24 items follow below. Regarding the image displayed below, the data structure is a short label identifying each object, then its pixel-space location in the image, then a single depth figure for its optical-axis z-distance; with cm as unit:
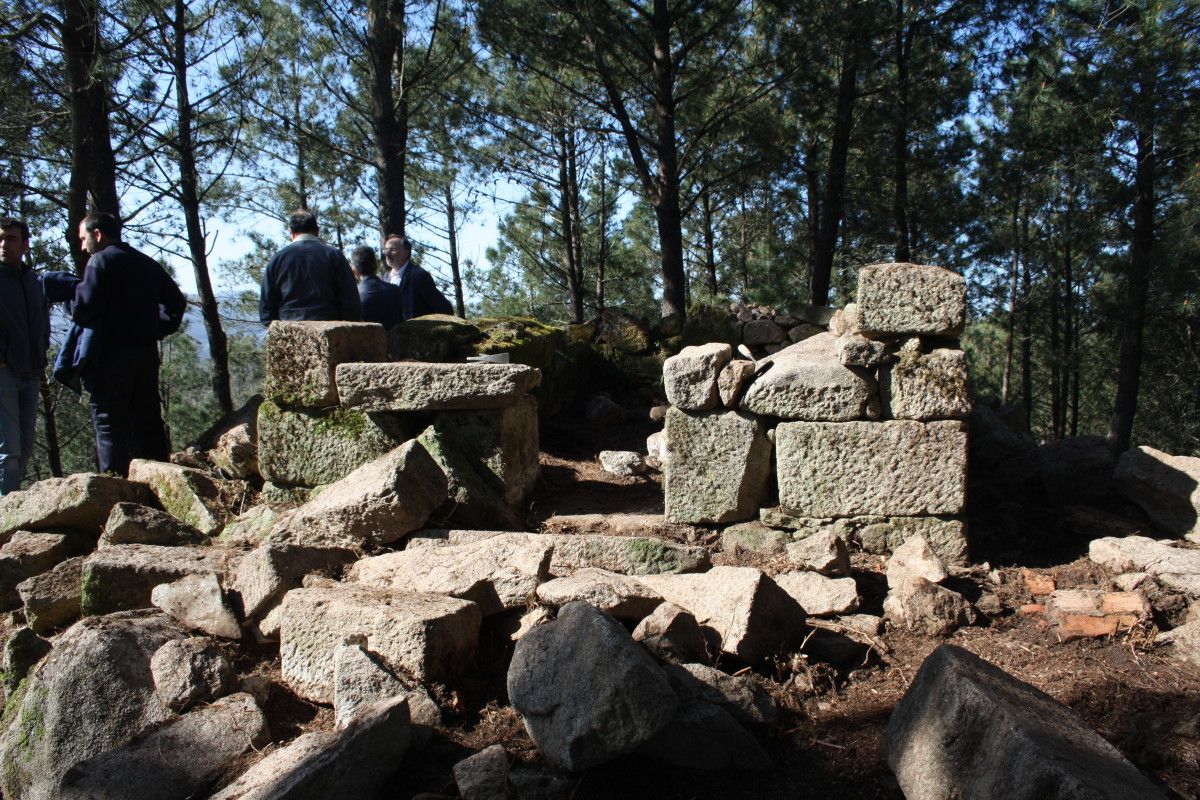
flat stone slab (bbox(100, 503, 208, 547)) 407
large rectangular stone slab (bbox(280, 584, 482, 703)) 278
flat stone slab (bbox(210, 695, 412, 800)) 221
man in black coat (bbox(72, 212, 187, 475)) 497
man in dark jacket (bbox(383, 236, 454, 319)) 657
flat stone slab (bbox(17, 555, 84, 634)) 370
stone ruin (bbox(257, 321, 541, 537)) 448
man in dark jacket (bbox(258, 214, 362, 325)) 534
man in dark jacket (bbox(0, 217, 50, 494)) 496
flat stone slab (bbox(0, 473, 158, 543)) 435
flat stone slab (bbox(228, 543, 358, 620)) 329
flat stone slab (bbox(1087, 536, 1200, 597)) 353
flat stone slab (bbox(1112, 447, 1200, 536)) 436
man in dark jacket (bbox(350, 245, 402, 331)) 637
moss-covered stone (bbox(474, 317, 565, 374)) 617
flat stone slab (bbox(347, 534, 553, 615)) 317
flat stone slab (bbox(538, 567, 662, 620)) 301
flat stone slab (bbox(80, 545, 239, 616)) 349
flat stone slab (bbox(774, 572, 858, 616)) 353
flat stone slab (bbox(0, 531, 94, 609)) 405
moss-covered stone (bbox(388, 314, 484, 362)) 569
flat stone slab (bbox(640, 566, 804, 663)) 303
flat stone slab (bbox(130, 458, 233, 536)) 464
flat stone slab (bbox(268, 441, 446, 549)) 383
